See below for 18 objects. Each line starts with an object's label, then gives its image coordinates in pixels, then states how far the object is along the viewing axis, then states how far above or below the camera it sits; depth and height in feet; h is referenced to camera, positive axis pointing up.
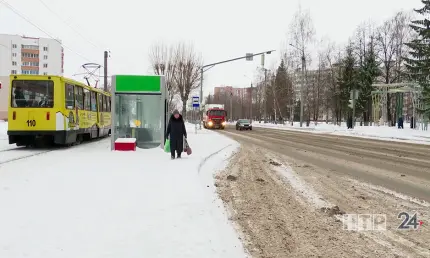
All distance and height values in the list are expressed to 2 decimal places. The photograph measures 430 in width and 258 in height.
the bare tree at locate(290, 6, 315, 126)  165.99 +36.48
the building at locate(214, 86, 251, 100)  423.23 +30.38
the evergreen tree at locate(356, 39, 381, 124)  196.85 +22.22
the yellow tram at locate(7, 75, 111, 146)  49.32 +0.87
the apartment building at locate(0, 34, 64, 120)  330.95 +56.55
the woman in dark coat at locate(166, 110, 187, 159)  39.22 -1.65
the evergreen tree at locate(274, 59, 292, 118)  204.51 +16.85
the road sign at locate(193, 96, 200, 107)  90.06 +3.62
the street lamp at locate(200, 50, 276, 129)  90.93 +14.80
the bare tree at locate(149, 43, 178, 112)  150.51 +20.61
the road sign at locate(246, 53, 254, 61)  91.81 +14.78
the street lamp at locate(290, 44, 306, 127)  160.80 +23.13
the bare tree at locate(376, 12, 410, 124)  175.94 +36.05
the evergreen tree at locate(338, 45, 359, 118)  199.11 +21.86
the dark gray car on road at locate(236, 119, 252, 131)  147.54 -3.00
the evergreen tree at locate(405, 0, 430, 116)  112.47 +18.30
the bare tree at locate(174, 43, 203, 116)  151.43 +17.96
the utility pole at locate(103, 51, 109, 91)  113.50 +15.26
